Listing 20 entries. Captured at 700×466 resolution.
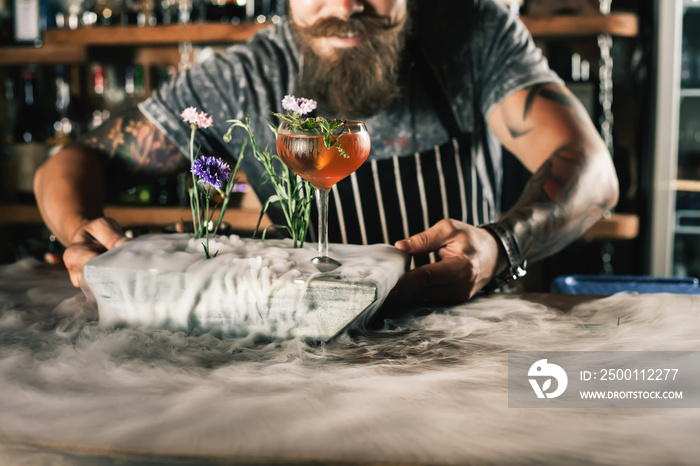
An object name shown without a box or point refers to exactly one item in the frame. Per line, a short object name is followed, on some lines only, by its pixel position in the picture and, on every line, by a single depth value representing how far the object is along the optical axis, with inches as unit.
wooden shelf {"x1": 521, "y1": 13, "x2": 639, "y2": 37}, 90.8
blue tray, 54.7
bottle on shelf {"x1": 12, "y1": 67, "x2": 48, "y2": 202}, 102.3
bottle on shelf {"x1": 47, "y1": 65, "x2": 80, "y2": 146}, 107.2
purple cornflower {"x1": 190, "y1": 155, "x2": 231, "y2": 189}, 35.3
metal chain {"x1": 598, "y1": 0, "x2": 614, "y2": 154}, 97.2
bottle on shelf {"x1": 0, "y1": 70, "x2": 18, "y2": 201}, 108.7
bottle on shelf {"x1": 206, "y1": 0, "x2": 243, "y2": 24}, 102.0
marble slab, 31.9
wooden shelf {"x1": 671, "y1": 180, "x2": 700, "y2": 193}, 102.6
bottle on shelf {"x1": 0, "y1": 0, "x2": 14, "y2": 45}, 114.1
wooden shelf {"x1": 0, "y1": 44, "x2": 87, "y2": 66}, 104.3
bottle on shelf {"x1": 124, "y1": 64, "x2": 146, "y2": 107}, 106.3
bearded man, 54.6
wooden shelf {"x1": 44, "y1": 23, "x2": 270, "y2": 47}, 97.4
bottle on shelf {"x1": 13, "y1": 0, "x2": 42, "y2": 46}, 110.7
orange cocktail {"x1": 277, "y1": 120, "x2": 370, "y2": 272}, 33.9
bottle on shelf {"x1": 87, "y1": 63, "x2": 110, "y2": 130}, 108.4
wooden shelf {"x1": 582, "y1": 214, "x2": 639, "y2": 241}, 93.2
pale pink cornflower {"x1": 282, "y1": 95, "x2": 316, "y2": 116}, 34.5
